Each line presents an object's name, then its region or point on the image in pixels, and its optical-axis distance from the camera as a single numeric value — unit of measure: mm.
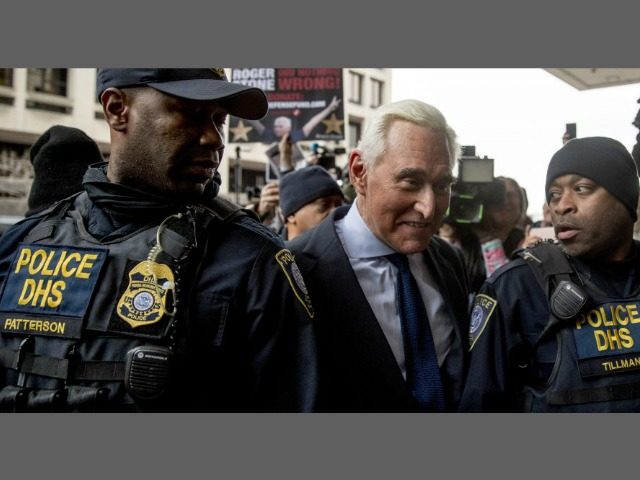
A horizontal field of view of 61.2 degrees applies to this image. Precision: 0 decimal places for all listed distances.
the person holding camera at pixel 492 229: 2404
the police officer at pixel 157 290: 1281
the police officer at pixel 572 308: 1616
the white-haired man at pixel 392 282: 1725
